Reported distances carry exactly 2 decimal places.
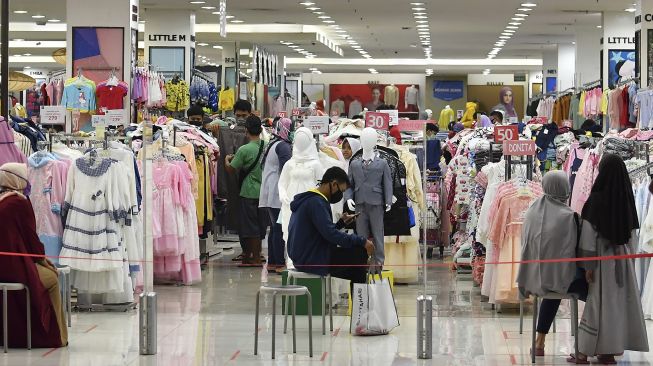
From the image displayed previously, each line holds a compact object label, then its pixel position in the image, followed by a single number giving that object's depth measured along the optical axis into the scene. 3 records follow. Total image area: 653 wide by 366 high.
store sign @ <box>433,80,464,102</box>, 47.84
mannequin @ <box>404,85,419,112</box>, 47.06
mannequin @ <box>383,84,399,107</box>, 46.47
